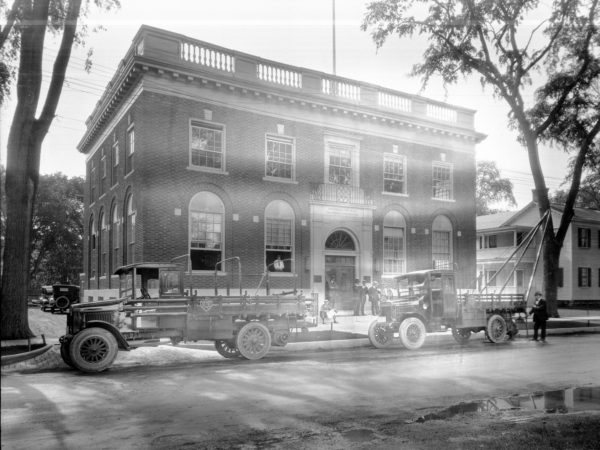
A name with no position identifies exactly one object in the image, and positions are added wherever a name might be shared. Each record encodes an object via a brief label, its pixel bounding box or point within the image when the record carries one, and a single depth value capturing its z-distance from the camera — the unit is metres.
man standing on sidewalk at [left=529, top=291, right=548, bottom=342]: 17.61
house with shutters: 44.66
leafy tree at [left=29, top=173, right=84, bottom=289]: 43.50
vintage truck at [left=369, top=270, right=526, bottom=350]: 15.44
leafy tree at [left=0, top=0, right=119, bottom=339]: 11.89
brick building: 20.88
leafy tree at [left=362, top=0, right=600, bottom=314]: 23.15
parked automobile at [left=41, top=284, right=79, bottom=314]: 33.56
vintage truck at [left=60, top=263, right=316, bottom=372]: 11.06
